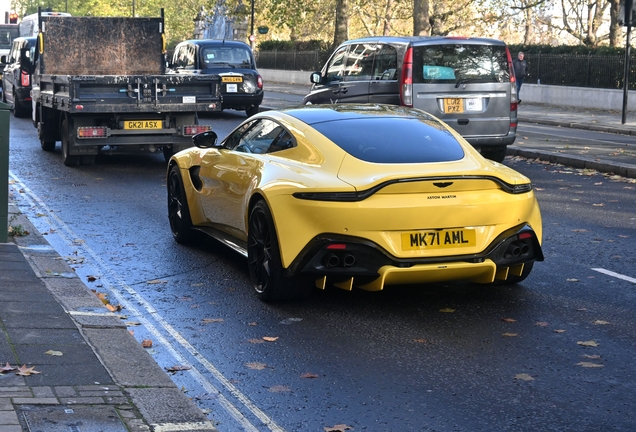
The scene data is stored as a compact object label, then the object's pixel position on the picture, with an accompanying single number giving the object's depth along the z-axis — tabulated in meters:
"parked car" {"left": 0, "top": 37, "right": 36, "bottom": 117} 25.31
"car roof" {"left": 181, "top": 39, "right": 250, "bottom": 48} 28.89
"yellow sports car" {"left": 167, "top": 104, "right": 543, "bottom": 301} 6.80
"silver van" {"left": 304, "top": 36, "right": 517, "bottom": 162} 15.51
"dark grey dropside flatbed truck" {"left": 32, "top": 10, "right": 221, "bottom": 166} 15.33
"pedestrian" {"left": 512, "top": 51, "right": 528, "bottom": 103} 32.96
